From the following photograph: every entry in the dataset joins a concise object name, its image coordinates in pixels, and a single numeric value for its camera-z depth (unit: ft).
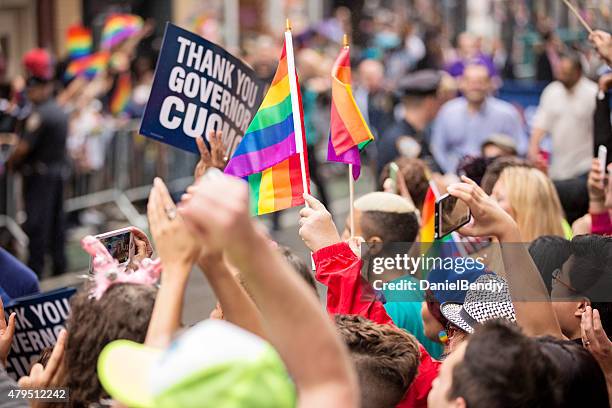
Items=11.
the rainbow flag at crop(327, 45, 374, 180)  33.81
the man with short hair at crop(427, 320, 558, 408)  19.07
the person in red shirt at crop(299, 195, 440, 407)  26.71
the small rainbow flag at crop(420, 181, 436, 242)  35.79
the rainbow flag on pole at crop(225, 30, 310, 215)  30.94
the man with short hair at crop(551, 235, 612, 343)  26.68
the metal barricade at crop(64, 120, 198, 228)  82.69
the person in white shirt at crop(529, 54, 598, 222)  65.05
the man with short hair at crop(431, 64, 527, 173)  64.90
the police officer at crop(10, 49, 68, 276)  70.79
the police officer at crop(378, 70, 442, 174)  57.62
